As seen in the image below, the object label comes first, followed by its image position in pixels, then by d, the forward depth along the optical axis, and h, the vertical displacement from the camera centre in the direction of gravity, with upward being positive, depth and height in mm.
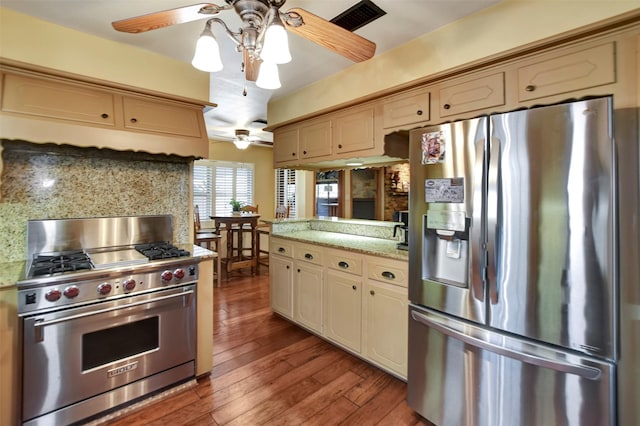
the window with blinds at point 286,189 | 6547 +571
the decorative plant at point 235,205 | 5524 +178
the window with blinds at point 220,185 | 5797 +604
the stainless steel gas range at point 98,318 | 1600 -626
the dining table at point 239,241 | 4691 -435
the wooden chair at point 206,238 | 4375 -354
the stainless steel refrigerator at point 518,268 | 1230 -256
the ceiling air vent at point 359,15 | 1719 +1212
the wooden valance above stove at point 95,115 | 1756 +680
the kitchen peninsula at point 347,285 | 2156 -607
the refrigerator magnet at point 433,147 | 1684 +392
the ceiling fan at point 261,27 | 1256 +856
